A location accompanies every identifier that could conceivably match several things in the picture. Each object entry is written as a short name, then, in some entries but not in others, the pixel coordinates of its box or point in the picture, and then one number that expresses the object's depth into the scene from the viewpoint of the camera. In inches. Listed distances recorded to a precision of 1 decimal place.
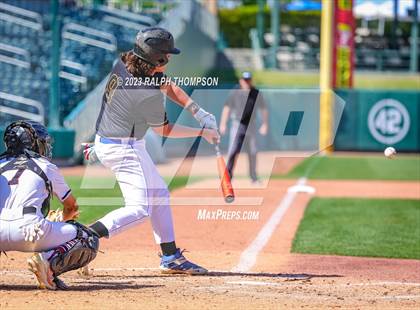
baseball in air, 627.8
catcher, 532.7
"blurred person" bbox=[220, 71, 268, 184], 1304.1
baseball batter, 597.0
